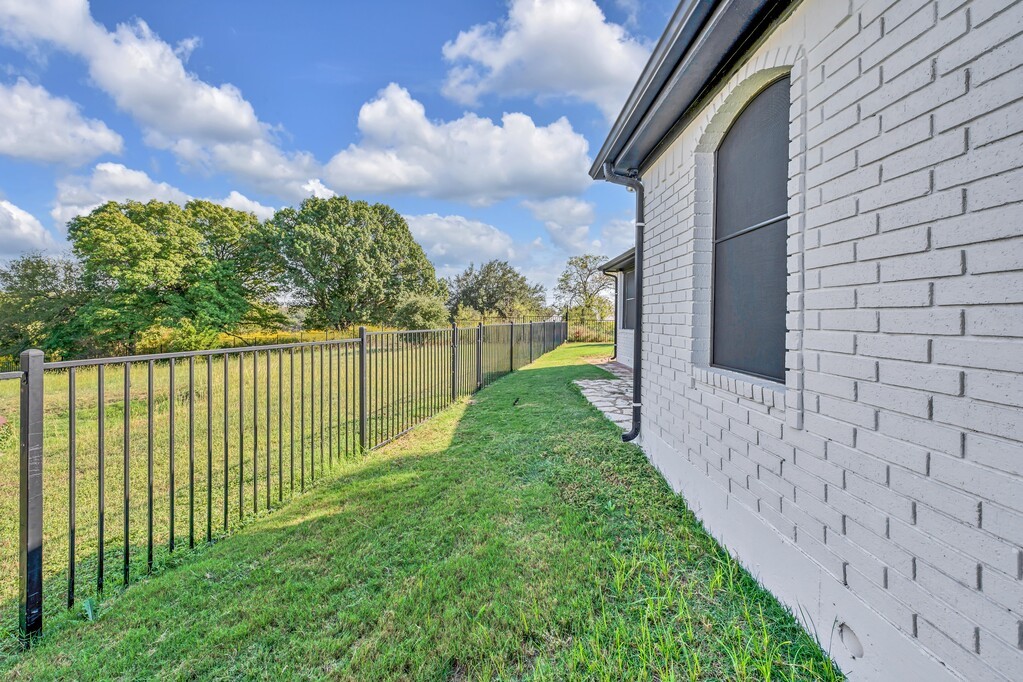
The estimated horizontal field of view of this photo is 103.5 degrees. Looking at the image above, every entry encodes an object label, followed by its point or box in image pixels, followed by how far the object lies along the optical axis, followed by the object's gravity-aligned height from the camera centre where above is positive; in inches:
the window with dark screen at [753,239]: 85.3 +23.0
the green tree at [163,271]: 812.0 +132.1
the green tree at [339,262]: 959.0 +173.4
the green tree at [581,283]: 1347.2 +174.0
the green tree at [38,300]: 806.5 +63.7
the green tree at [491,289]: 1598.2 +180.2
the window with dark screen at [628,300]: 408.5 +35.5
